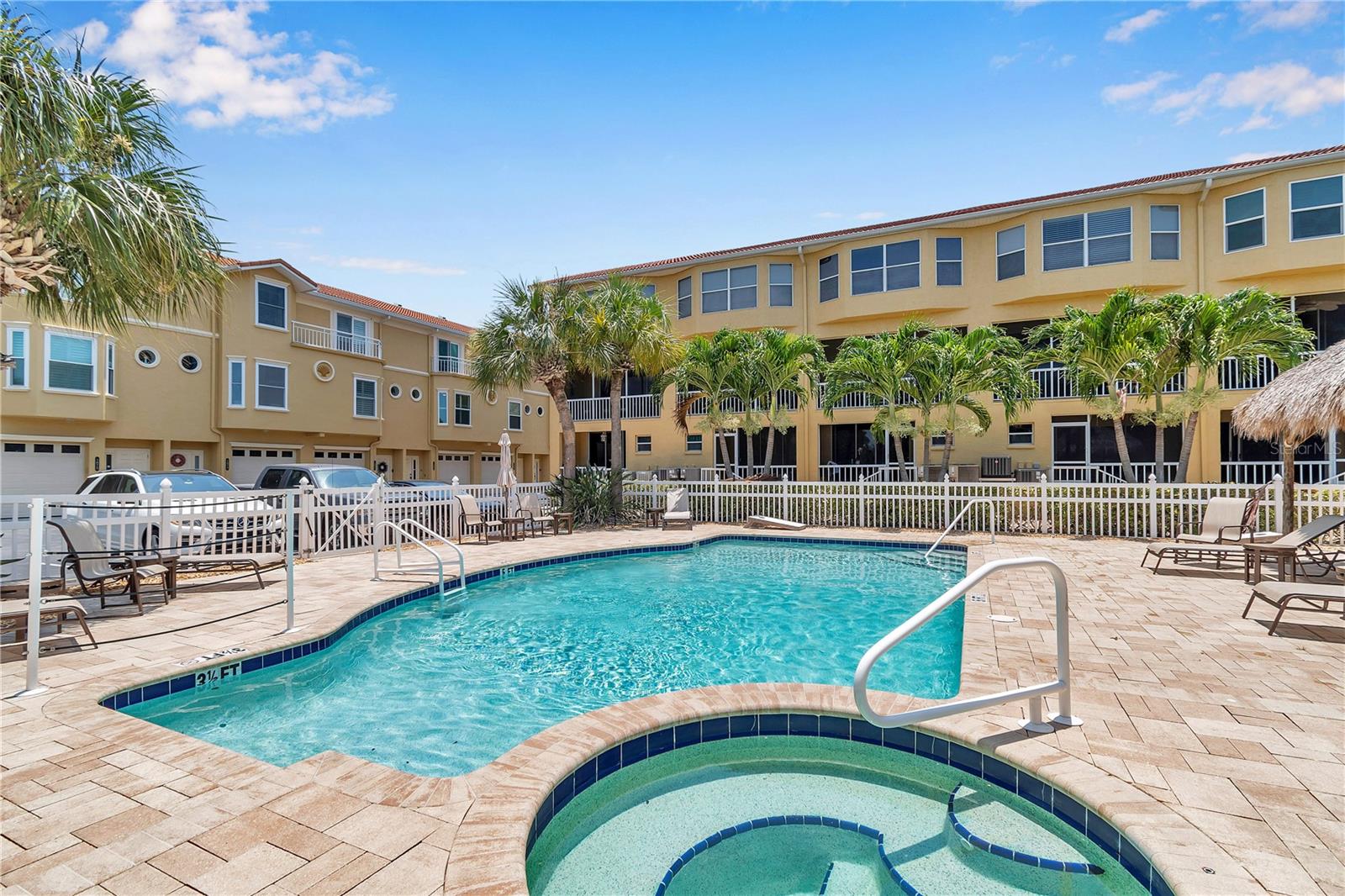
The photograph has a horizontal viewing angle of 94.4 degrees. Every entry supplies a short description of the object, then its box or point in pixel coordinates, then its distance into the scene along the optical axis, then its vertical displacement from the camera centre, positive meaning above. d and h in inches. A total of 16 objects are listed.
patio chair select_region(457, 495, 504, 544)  527.5 -57.5
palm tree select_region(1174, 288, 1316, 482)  509.7 +100.1
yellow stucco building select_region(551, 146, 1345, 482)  649.6 +209.6
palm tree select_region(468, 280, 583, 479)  648.4 +120.1
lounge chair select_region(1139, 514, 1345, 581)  292.0 -51.7
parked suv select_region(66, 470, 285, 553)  342.0 -40.9
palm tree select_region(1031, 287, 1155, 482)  525.0 +90.5
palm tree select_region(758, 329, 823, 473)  677.9 +98.0
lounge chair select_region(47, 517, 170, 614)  260.1 -49.4
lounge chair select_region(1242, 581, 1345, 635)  216.5 -50.6
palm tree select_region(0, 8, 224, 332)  232.4 +105.7
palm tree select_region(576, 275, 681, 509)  648.4 +120.3
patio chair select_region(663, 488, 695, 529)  629.3 -61.7
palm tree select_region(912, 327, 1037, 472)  595.8 +77.0
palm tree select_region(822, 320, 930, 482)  609.9 +82.1
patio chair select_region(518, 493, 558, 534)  595.5 -60.8
